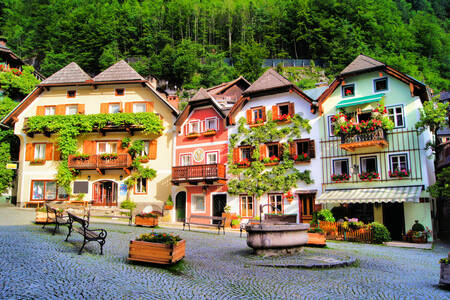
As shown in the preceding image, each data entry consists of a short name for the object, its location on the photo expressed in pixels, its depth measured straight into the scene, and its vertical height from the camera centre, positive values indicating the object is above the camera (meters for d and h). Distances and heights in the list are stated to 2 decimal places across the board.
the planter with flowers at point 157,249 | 10.94 -1.45
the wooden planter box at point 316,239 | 16.22 -1.77
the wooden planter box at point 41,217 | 18.34 -0.73
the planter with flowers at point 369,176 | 23.16 +1.31
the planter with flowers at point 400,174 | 22.34 +1.37
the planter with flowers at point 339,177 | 24.12 +1.31
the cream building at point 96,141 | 31.56 +5.23
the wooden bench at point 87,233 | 12.19 -1.06
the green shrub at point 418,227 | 20.56 -1.68
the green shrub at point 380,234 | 19.50 -1.92
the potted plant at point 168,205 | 29.97 -0.38
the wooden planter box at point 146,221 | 22.09 -1.21
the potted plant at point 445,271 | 9.01 -1.83
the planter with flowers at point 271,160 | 26.69 +2.72
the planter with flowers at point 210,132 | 29.70 +5.32
